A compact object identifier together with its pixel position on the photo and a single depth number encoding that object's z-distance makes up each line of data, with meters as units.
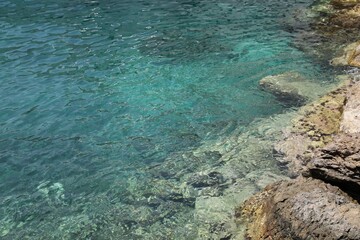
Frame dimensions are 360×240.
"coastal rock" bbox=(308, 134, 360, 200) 5.67
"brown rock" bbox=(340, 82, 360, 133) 7.88
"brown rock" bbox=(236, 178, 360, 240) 5.06
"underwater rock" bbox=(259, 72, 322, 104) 12.04
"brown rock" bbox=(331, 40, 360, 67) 13.89
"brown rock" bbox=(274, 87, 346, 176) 9.01
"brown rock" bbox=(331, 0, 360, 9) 21.14
